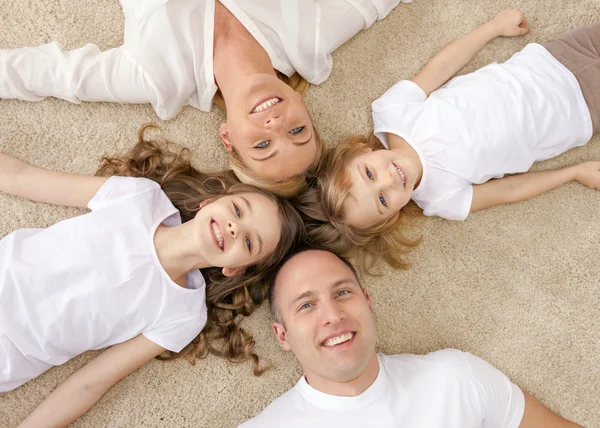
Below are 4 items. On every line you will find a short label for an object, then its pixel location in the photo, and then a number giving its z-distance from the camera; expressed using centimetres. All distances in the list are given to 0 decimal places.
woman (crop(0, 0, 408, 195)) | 152
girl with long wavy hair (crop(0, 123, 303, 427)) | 141
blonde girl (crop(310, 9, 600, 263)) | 162
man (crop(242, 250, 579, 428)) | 140
